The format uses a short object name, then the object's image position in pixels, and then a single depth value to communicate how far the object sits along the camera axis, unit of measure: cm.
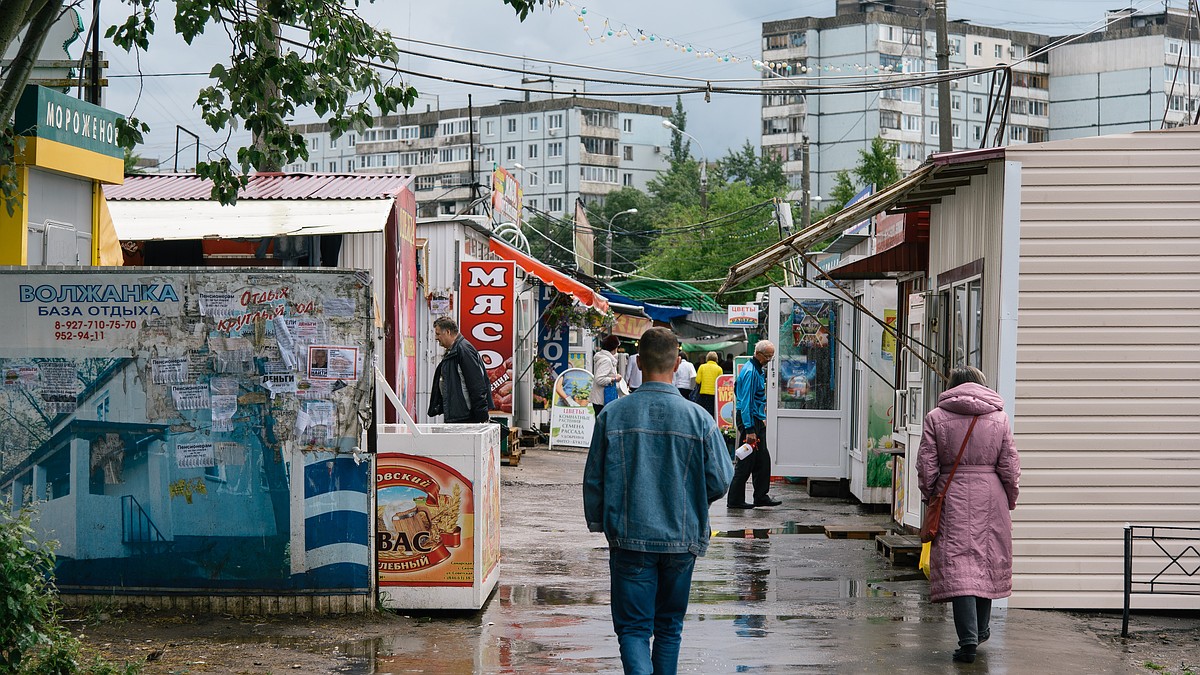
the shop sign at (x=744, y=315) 3375
